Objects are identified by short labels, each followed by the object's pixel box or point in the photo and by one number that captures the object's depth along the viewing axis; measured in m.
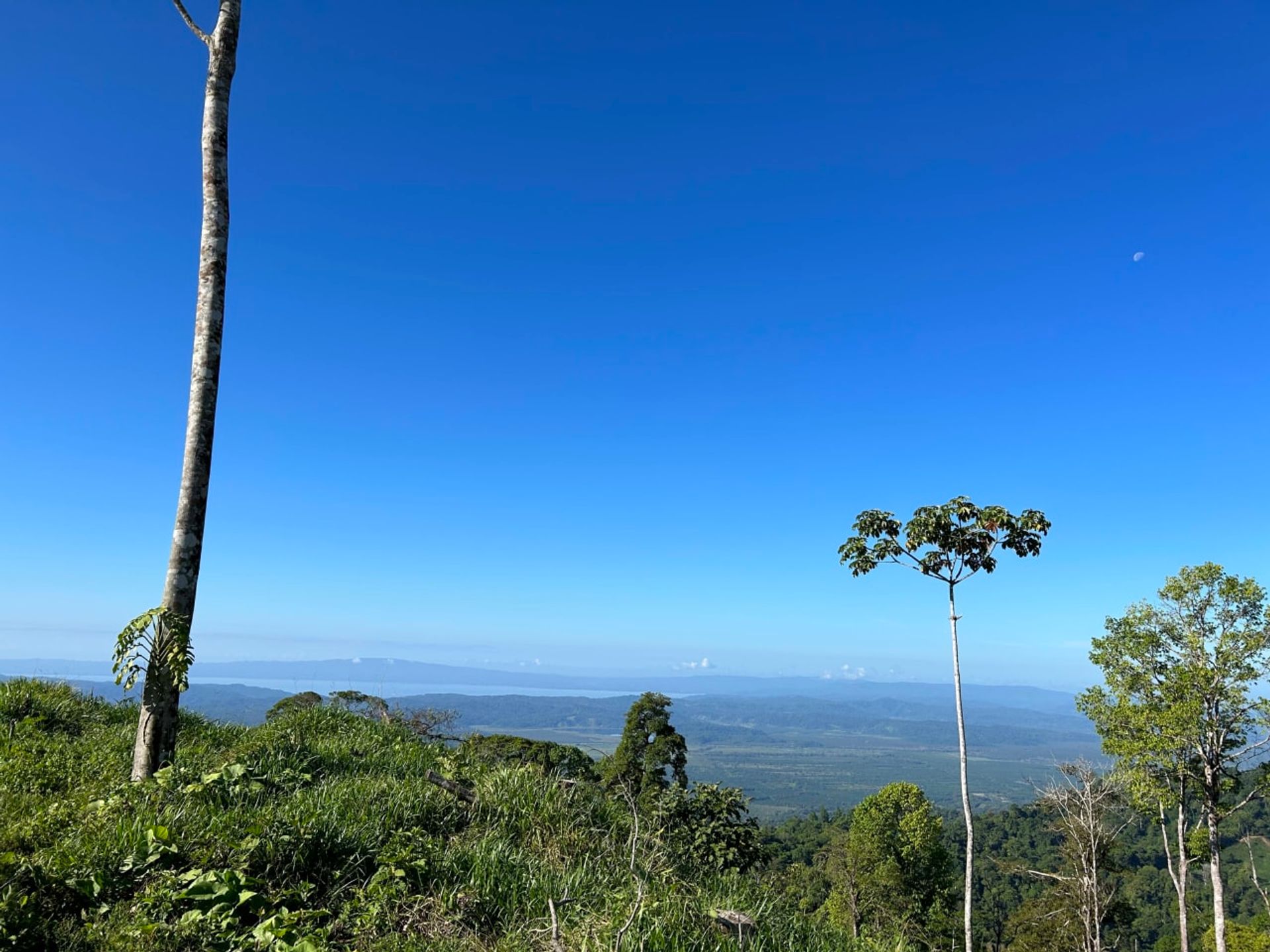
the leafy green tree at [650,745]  35.94
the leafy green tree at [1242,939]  35.84
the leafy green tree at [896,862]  47.31
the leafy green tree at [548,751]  29.47
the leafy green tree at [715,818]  14.43
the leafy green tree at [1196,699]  22.86
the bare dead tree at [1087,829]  28.98
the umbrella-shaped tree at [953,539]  23.02
